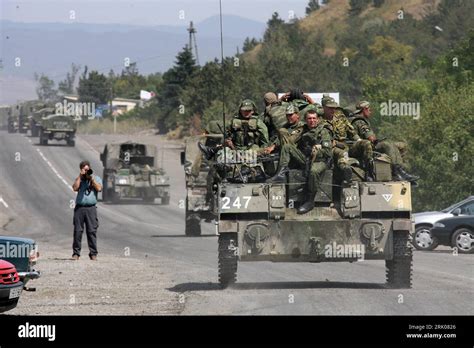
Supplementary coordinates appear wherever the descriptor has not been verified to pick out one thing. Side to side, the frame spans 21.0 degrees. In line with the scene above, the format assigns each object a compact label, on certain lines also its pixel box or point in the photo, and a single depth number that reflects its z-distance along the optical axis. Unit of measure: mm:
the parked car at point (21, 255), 17422
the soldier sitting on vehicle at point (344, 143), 19719
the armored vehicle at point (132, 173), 52625
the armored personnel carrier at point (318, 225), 19500
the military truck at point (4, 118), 111925
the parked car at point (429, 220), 31531
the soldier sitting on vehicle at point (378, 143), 20156
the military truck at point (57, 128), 80688
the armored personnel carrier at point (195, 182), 33438
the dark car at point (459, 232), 31281
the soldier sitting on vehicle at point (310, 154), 19547
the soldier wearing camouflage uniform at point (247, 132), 20656
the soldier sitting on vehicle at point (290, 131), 19975
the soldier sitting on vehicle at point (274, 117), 20984
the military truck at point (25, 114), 90938
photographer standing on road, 24484
